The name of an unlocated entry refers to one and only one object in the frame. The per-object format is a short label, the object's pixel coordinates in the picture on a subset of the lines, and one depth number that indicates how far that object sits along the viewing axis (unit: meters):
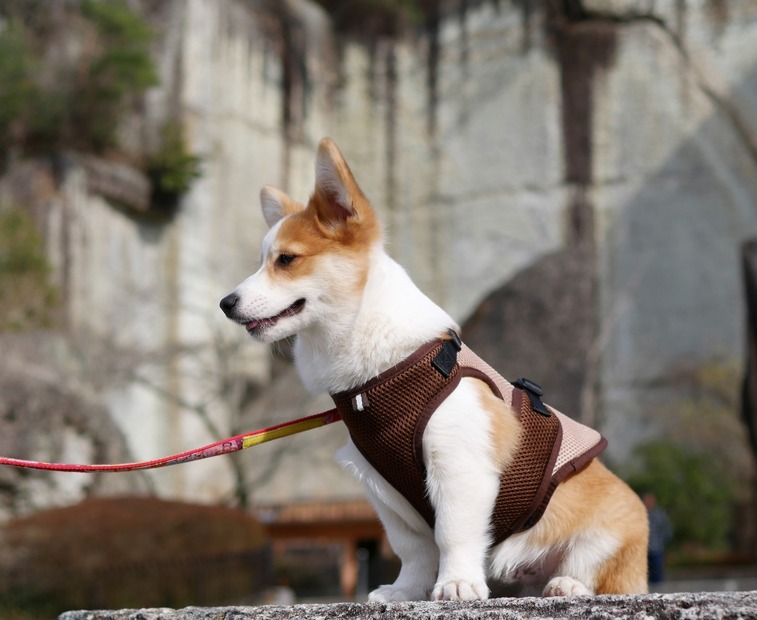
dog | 3.04
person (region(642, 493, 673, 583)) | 14.32
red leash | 3.42
